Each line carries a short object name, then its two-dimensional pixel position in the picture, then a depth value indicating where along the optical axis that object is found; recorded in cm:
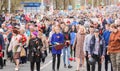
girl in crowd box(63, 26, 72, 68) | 1967
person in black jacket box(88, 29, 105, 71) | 1620
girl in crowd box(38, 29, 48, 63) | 1727
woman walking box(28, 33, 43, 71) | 1684
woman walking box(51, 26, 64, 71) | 1823
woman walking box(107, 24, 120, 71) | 1407
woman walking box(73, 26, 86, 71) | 1818
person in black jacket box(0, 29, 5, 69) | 1953
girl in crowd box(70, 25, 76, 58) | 2116
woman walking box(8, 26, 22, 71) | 1927
